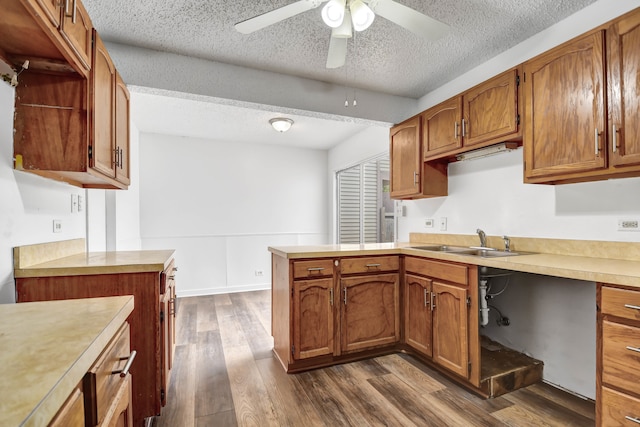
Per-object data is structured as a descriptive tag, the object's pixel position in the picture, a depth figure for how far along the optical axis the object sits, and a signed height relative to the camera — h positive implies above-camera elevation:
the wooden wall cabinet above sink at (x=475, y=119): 2.10 +0.71
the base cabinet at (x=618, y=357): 1.27 -0.60
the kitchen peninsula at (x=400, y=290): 1.86 -0.58
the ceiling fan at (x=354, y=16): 1.53 +0.98
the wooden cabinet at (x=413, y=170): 2.89 +0.41
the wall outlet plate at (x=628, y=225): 1.74 -0.07
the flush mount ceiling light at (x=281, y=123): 3.88 +1.13
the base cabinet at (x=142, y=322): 1.66 -0.58
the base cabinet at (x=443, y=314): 2.06 -0.73
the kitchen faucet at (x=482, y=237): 2.49 -0.19
